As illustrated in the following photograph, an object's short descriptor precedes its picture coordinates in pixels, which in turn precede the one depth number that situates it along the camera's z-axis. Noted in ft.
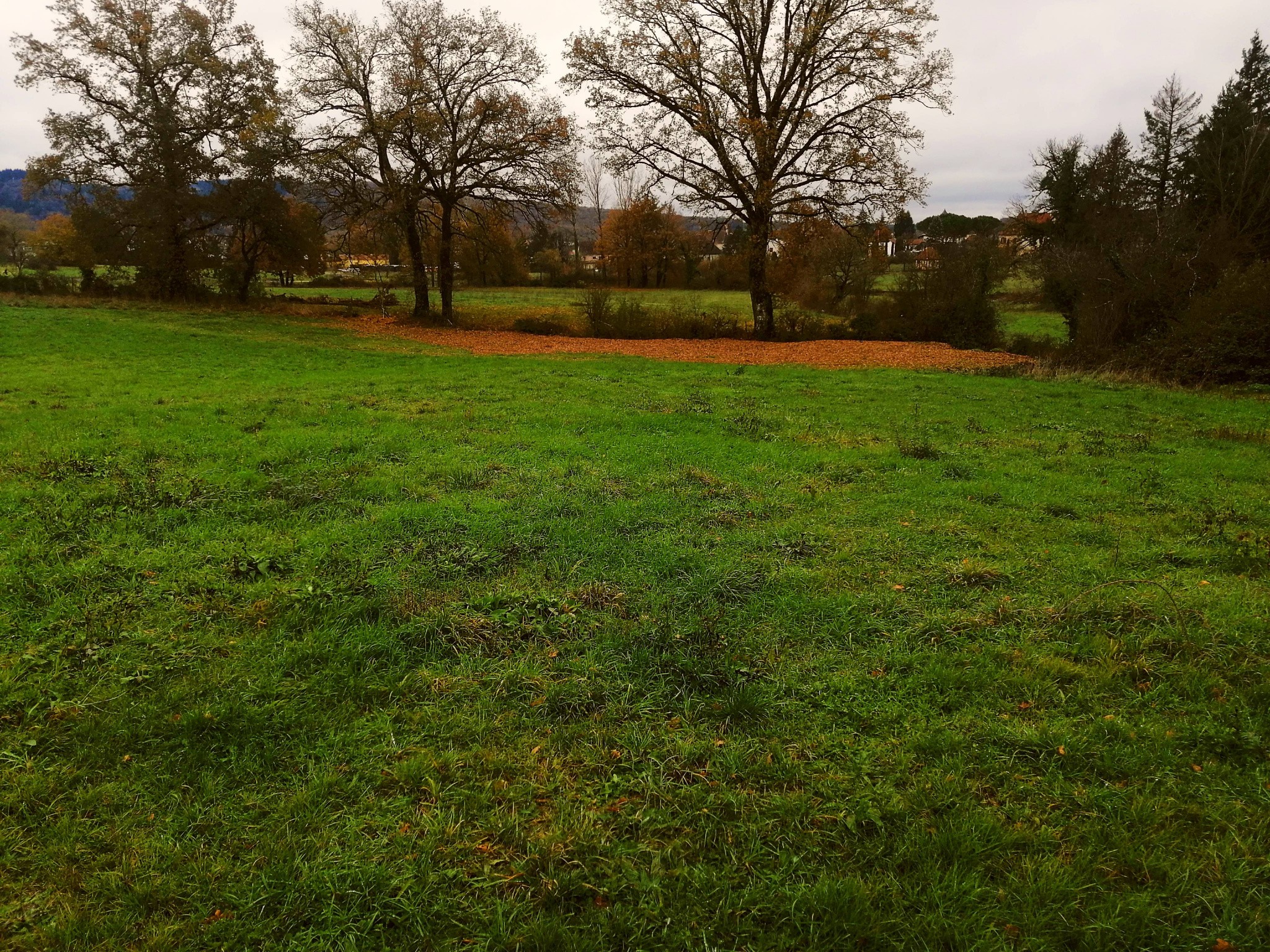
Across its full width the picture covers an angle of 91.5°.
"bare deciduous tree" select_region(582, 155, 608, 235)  181.19
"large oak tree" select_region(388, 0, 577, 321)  71.72
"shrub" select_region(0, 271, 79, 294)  92.99
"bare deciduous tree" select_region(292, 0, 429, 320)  72.33
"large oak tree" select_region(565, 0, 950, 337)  64.34
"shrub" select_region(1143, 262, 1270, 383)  47.80
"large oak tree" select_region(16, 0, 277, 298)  82.89
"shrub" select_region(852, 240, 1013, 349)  73.26
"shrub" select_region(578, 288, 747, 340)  77.71
